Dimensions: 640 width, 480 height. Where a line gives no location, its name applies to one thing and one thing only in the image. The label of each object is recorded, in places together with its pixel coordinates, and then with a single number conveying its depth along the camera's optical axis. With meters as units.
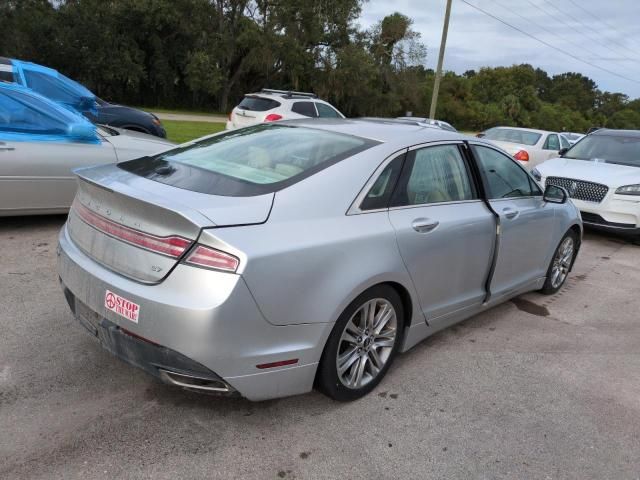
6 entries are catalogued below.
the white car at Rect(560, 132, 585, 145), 23.65
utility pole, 23.48
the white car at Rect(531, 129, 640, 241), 7.86
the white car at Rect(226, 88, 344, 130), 13.61
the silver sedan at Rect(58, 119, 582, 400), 2.44
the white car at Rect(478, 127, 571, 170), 12.95
